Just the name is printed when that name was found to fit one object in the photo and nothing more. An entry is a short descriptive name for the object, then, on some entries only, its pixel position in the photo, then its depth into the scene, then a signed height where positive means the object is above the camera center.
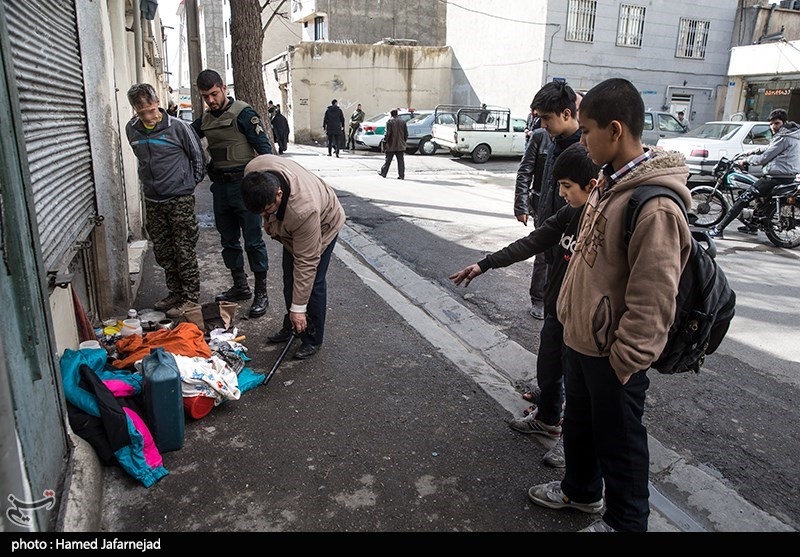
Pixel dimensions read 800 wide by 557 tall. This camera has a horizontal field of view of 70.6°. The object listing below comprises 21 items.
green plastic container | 2.83 -1.40
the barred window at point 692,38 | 22.98 +3.55
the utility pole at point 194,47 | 10.59 +1.27
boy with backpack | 1.85 -0.55
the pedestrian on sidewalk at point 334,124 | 19.06 -0.14
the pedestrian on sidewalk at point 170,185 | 4.32 -0.52
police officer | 4.68 -0.30
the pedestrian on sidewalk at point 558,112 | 3.67 +0.08
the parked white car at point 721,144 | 12.40 -0.34
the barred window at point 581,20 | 21.06 +3.84
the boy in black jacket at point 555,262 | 2.62 -0.68
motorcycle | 8.05 -1.10
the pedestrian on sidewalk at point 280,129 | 19.17 -0.34
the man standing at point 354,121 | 21.98 -0.02
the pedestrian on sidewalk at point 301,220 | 3.28 -0.62
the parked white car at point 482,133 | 18.53 -0.32
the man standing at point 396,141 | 13.82 -0.46
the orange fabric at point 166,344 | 3.48 -1.40
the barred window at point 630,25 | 21.98 +3.84
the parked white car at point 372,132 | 21.62 -0.40
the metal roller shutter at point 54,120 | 2.85 -0.04
